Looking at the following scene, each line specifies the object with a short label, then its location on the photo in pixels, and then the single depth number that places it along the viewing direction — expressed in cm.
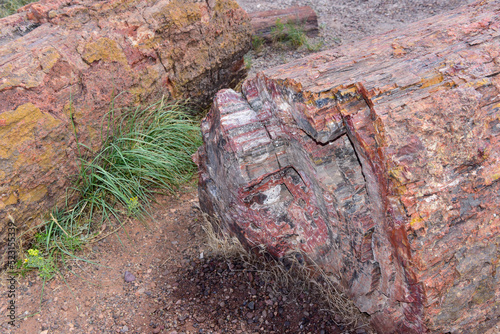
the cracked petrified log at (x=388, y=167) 168
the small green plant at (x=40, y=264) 262
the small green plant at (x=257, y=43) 551
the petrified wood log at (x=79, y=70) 270
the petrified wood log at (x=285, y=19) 557
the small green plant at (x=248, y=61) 499
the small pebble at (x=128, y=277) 267
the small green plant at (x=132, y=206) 300
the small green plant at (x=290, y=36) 555
